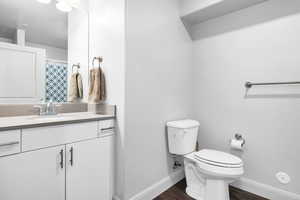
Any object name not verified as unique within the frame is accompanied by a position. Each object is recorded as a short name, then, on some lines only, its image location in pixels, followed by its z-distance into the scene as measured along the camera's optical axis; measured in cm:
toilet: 135
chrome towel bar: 145
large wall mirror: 131
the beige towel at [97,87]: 150
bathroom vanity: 94
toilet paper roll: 167
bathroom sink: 132
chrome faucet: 144
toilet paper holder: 173
